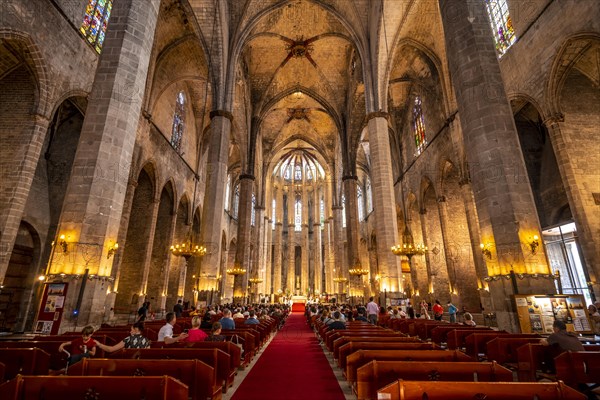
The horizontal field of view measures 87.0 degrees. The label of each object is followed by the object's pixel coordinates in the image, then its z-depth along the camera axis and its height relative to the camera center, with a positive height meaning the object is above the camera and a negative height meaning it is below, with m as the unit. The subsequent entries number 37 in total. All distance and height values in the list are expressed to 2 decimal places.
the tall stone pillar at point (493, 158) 7.13 +3.34
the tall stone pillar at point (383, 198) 15.31 +5.00
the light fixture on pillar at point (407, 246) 13.07 +2.19
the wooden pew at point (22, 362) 3.97 -0.71
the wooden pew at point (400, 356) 3.83 -0.66
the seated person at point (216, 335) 5.51 -0.55
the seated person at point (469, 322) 8.10 -0.53
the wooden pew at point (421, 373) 3.11 -0.70
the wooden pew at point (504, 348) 4.94 -0.72
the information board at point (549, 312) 6.23 -0.23
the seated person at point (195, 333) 5.65 -0.54
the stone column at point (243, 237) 23.41 +4.67
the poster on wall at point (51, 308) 6.36 -0.10
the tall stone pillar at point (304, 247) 41.97 +7.00
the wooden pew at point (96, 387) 2.48 -0.64
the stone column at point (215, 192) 15.09 +5.25
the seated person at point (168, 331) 5.54 -0.48
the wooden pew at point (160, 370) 3.25 -0.67
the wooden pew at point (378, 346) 4.76 -0.66
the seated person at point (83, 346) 4.23 -0.57
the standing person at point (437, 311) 12.55 -0.38
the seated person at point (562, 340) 4.18 -0.51
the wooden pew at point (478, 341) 5.61 -0.69
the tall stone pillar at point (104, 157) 6.88 +3.26
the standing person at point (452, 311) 12.41 -0.38
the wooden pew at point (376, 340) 5.55 -0.66
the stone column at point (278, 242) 39.69 +7.45
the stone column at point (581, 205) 10.39 +3.12
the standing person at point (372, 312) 12.05 -0.40
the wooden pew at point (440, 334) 7.21 -0.72
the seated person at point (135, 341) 4.65 -0.55
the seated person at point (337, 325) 8.26 -0.59
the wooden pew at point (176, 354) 4.01 -0.64
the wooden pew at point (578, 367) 3.64 -0.74
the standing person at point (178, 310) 11.91 -0.28
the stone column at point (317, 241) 38.13 +7.28
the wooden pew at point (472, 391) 2.28 -0.63
